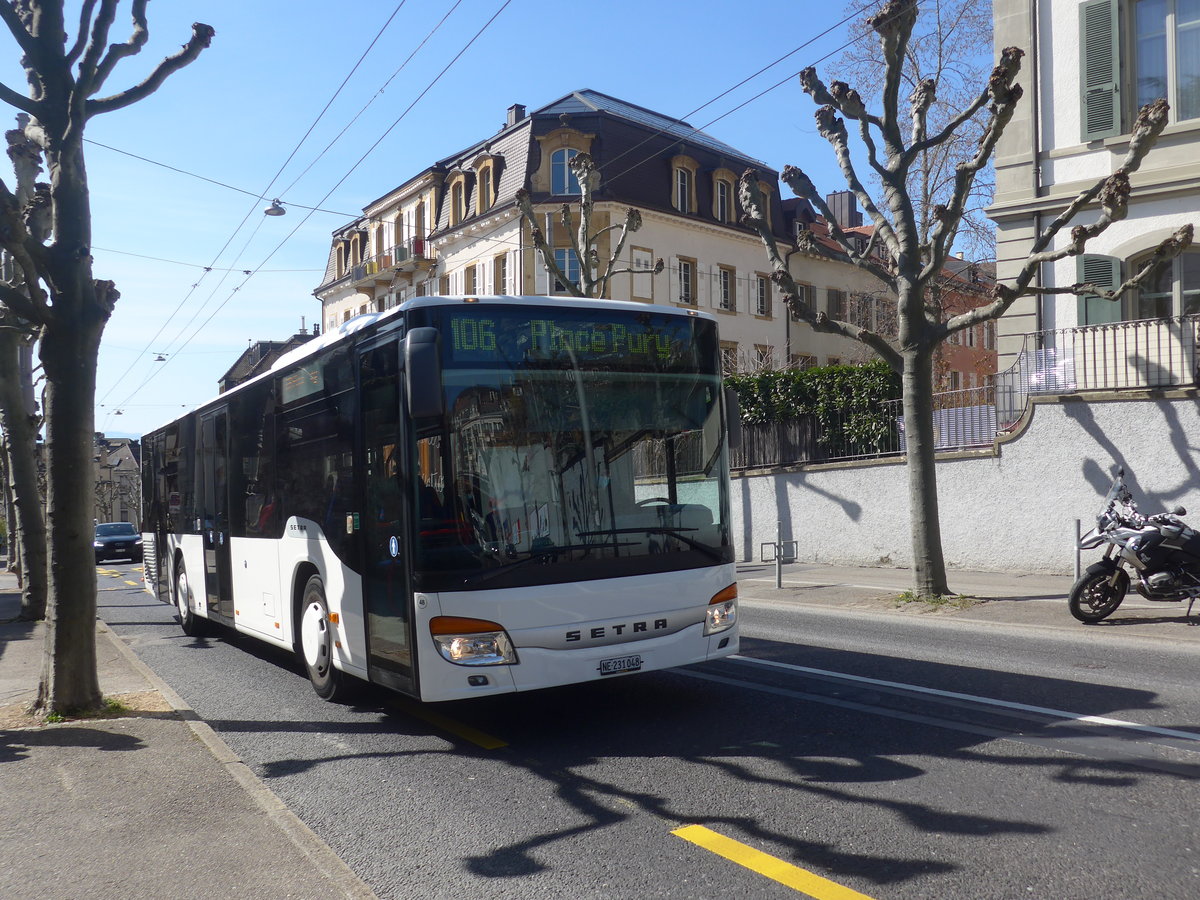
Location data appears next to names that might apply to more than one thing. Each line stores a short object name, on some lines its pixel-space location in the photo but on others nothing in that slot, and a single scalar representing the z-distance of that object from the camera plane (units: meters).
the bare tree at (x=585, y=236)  20.86
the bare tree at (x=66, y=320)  7.77
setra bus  6.41
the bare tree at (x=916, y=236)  13.27
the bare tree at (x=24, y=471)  14.91
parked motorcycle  10.73
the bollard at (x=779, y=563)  16.65
